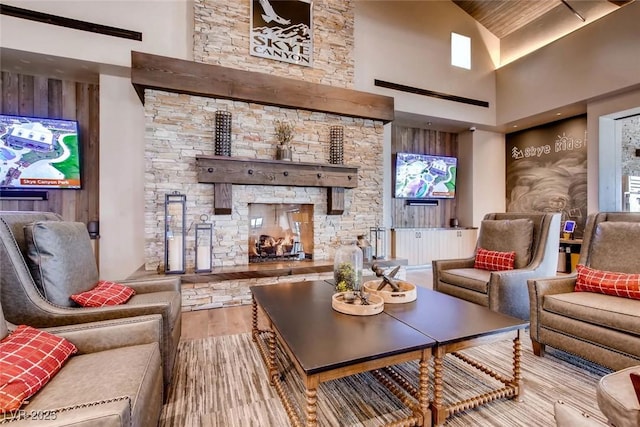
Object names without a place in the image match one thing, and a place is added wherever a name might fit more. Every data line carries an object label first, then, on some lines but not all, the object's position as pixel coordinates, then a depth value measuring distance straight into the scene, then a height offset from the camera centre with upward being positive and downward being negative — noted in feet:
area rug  5.52 -3.71
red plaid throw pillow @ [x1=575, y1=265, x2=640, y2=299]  7.02 -1.70
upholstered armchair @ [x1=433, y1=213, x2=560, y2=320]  9.28 -1.85
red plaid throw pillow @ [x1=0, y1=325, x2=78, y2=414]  3.36 -1.90
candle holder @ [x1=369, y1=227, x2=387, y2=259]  15.56 -1.47
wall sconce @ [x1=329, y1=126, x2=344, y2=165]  14.83 +3.31
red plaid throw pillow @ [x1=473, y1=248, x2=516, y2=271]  10.57 -1.70
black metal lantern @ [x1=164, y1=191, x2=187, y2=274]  11.72 -0.78
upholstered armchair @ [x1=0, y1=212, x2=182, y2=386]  5.21 -1.26
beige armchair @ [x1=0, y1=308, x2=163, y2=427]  3.20 -2.17
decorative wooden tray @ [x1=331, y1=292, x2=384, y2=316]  6.12 -1.92
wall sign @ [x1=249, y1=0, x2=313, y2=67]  13.94 +8.58
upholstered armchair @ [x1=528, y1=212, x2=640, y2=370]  6.24 -2.13
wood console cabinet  19.36 -2.04
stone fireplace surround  12.32 +3.94
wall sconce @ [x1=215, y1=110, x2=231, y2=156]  12.80 +3.36
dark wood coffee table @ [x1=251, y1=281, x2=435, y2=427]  4.28 -2.08
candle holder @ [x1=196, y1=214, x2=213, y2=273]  12.12 -1.35
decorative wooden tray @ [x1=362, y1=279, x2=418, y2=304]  6.93 -1.86
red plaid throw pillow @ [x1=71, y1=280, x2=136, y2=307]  6.10 -1.77
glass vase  7.39 -1.39
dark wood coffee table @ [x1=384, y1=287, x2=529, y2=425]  5.21 -2.10
